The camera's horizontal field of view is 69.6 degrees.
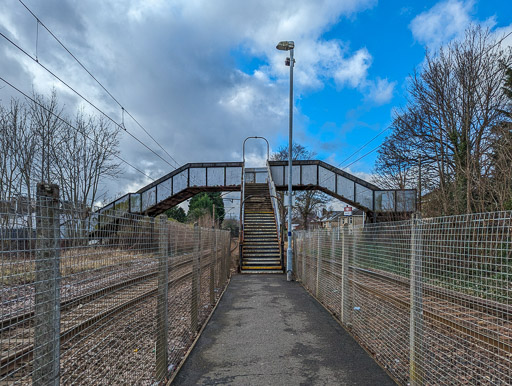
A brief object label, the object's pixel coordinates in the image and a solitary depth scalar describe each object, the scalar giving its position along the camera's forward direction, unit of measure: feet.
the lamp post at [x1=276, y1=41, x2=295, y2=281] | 50.26
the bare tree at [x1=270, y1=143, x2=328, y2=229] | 137.28
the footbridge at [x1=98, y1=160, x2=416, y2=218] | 73.41
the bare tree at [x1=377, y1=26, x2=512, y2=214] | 37.73
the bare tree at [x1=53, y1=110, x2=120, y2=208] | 58.34
